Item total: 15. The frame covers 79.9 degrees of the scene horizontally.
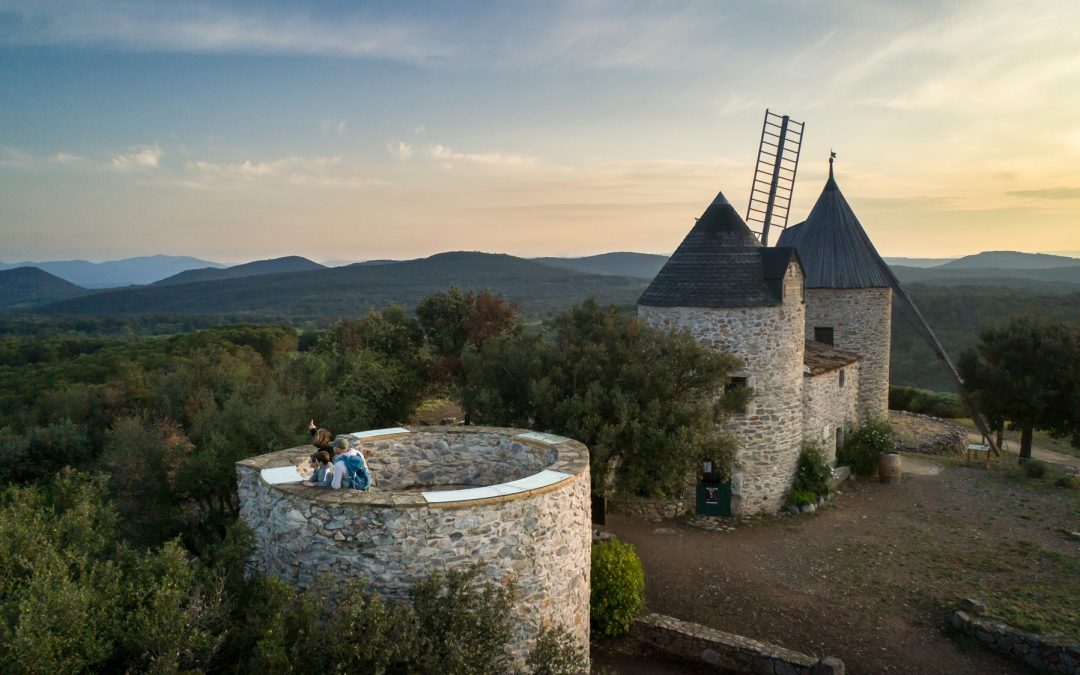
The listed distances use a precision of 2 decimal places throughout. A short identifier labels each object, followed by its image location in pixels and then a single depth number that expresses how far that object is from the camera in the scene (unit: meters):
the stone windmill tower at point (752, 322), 15.23
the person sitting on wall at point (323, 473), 7.82
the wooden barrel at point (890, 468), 18.86
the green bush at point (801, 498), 15.95
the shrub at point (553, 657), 7.16
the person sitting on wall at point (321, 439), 8.23
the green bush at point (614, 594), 10.10
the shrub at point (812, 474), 16.39
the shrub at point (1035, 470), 19.39
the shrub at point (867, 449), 19.38
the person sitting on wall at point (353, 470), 7.94
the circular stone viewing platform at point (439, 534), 7.02
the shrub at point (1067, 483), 18.44
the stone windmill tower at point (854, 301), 22.35
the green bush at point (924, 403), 29.97
